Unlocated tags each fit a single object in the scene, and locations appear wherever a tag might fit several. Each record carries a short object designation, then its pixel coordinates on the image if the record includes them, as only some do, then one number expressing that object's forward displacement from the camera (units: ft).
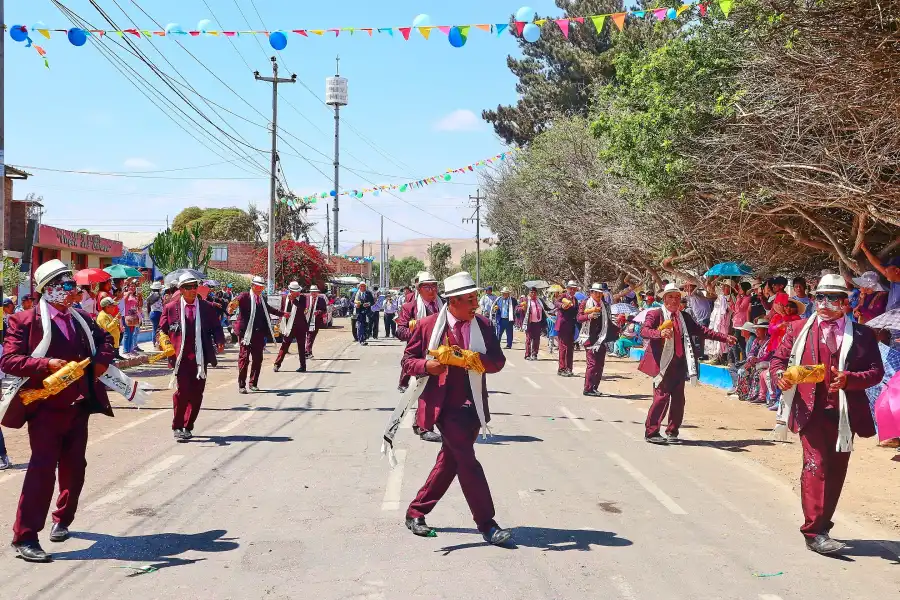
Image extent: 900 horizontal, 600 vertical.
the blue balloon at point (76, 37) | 45.37
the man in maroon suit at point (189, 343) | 33.09
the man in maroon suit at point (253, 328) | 48.39
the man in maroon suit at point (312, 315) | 68.49
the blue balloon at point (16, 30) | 43.16
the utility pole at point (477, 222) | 242.41
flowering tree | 138.31
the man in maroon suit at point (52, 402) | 19.03
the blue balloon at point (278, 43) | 47.01
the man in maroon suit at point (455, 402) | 19.95
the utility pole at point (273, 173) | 104.06
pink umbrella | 23.07
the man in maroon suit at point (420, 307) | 36.55
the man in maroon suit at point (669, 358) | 34.40
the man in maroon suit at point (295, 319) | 59.82
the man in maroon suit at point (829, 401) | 20.22
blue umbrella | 65.05
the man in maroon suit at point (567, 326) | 59.21
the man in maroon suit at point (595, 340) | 50.52
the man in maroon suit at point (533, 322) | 77.25
